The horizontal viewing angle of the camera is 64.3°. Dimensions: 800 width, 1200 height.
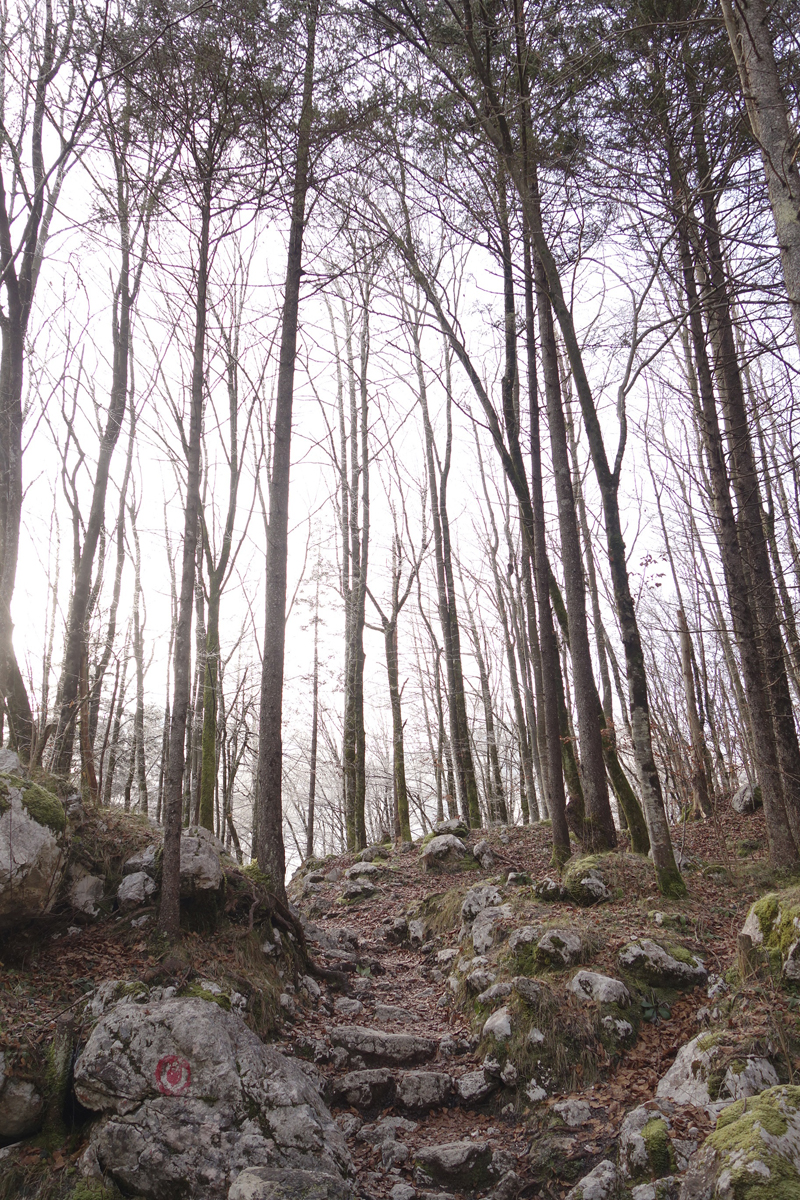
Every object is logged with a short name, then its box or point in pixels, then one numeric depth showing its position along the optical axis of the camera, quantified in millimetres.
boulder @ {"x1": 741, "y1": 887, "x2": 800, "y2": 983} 3762
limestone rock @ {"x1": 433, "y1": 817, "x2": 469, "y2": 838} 9609
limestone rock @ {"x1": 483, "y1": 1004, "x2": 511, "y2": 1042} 4250
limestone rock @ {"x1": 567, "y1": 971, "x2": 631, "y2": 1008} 4250
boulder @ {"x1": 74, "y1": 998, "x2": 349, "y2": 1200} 2875
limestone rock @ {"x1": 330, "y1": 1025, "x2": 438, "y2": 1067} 4258
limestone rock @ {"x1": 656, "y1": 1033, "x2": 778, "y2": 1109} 3107
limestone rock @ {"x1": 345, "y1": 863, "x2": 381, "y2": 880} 9141
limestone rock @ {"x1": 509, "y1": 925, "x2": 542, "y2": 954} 5031
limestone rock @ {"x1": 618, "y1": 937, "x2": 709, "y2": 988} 4477
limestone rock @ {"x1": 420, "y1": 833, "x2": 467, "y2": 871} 8836
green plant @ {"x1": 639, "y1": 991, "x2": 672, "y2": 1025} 4203
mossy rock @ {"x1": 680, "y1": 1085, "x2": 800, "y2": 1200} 2199
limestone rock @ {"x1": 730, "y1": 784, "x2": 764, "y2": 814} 9555
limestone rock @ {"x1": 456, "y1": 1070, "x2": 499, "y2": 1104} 3957
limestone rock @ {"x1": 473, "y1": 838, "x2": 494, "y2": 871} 8555
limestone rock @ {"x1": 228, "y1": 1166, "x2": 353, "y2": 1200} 2650
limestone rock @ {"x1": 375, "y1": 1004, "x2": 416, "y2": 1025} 4938
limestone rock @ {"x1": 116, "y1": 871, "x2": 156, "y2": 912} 4566
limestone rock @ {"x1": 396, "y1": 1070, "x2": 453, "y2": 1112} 3904
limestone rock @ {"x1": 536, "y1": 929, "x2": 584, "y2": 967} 4734
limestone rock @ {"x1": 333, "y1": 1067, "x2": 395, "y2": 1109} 3895
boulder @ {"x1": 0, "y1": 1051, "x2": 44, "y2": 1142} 3004
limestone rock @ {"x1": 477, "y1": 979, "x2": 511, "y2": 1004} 4727
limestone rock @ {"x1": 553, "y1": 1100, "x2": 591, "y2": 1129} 3451
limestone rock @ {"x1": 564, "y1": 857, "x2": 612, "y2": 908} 5934
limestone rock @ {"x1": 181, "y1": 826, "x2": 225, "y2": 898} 4766
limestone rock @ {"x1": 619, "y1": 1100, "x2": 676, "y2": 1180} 2826
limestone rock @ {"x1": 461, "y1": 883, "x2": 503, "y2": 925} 6297
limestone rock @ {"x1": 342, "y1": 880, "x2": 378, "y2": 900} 8570
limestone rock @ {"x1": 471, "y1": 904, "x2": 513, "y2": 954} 5570
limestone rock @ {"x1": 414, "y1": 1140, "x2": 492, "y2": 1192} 3215
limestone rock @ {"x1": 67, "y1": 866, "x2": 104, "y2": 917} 4441
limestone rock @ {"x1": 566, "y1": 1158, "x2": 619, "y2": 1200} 2838
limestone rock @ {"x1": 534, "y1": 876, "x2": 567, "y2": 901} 6115
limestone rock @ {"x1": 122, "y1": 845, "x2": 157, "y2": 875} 4782
